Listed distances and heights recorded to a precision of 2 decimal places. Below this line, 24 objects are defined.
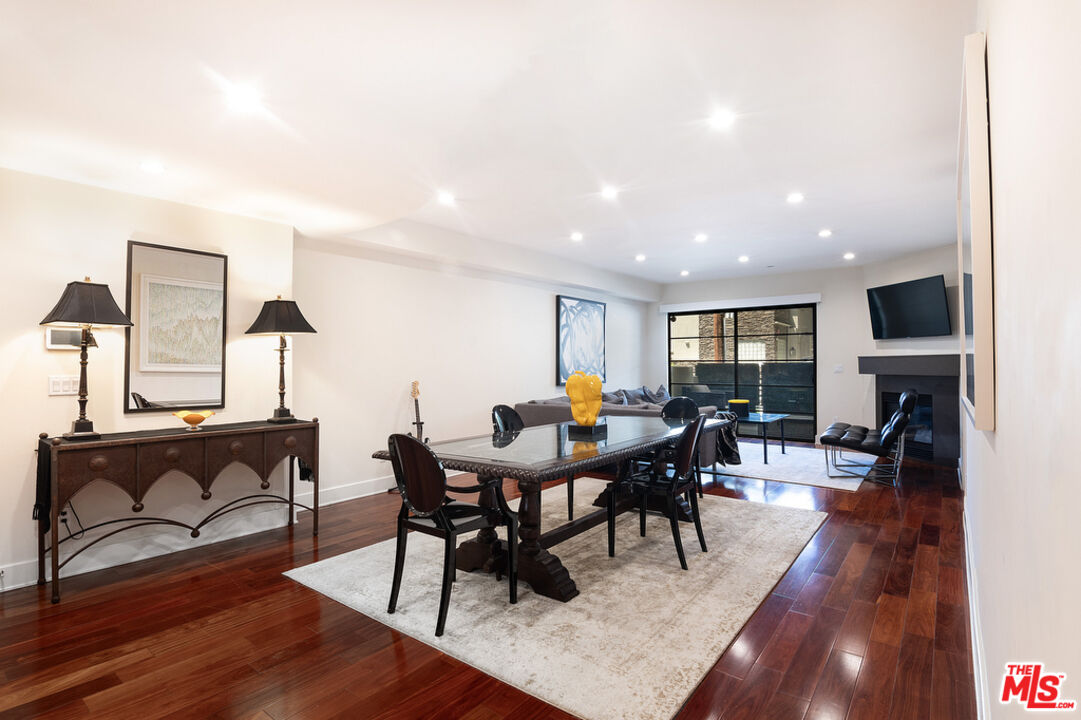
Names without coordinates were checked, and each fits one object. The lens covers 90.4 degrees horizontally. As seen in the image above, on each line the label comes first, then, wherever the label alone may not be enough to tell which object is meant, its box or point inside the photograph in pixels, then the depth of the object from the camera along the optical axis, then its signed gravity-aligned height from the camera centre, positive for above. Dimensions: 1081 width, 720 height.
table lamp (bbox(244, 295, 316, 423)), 4.04 +0.35
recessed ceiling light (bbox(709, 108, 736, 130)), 2.96 +1.43
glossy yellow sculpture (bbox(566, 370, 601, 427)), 3.64 -0.18
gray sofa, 5.47 -0.45
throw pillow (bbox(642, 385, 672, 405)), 8.36 -0.39
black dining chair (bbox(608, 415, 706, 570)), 3.24 -0.72
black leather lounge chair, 5.28 -0.74
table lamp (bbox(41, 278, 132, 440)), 3.10 +0.31
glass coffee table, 6.57 -0.59
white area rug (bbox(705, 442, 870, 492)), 5.52 -1.11
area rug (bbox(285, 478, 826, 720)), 2.11 -1.21
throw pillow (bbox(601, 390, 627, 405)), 6.89 -0.37
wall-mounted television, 6.46 +0.80
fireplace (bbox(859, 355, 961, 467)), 6.13 -0.28
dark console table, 3.00 -0.57
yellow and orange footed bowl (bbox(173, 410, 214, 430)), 3.57 -0.32
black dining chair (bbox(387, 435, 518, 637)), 2.49 -0.71
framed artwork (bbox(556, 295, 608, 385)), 7.64 +0.50
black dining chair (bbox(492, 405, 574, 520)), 4.04 -0.40
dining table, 2.59 -0.47
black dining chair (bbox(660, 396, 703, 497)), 4.82 -0.35
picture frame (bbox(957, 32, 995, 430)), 1.55 +0.40
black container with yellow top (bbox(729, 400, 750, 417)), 7.07 -0.50
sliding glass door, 8.47 +0.19
